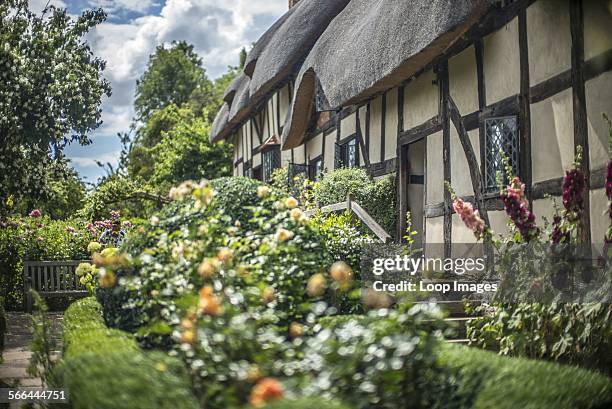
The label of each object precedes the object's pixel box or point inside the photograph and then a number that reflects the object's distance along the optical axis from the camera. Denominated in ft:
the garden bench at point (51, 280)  39.70
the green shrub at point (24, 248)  41.52
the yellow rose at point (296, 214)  15.02
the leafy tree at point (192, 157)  86.02
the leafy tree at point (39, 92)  37.45
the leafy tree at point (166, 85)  134.92
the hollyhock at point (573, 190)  17.15
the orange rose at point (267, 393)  8.21
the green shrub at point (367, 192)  34.71
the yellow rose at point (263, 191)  15.87
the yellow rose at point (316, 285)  11.46
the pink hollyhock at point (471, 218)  18.02
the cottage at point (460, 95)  20.07
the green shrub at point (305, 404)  8.11
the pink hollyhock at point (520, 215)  17.58
